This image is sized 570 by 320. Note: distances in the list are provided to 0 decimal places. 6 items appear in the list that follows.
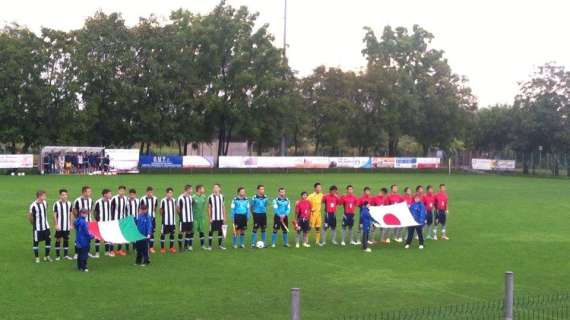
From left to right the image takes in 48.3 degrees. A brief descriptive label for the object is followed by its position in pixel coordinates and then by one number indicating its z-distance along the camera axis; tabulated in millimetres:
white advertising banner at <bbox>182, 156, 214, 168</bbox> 55000
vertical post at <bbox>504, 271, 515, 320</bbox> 7605
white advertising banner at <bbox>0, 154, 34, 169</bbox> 47094
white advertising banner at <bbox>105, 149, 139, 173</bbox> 50750
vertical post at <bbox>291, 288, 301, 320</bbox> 6328
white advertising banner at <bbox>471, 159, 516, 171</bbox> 68125
